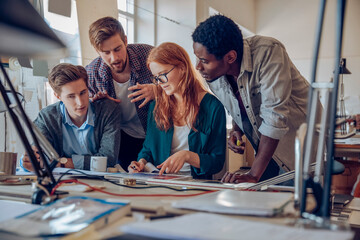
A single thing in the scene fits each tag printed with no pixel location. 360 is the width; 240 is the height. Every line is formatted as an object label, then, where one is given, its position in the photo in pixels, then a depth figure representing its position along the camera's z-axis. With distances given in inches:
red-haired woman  73.0
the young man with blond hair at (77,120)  77.0
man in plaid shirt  80.8
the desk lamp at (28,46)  36.8
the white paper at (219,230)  21.6
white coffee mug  66.0
